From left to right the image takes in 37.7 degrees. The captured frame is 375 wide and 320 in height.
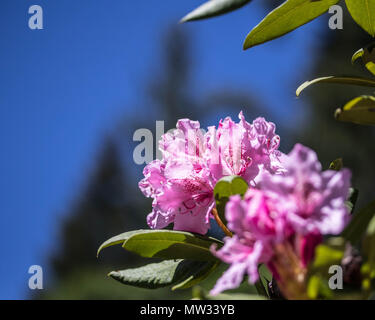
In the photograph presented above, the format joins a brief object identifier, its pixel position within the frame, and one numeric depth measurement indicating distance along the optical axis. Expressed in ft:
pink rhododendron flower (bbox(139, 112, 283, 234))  3.26
